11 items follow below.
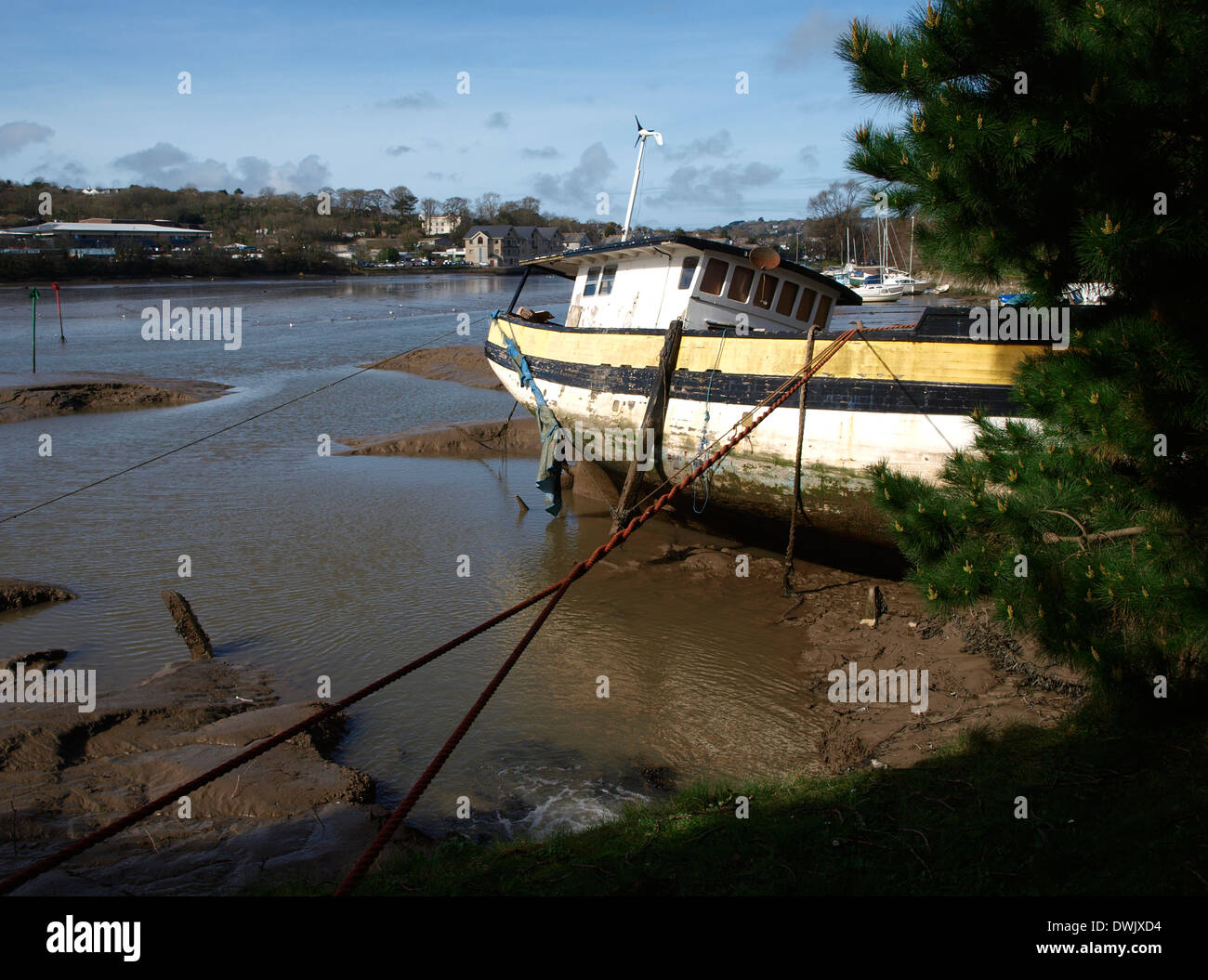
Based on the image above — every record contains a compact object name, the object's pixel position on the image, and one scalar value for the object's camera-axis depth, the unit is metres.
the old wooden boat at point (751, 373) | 9.59
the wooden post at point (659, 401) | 11.78
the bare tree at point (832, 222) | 98.81
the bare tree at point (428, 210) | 178.30
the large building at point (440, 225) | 172.00
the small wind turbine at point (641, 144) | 15.08
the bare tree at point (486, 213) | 168.75
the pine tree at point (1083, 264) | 4.75
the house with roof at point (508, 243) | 122.50
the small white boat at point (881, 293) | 60.03
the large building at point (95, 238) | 89.88
